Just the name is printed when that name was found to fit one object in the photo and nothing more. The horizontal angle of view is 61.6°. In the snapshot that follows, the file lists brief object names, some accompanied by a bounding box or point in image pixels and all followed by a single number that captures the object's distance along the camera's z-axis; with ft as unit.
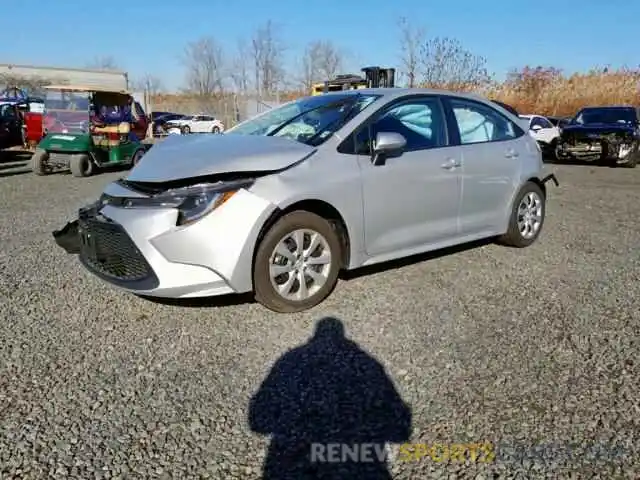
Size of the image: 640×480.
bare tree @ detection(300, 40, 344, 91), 133.28
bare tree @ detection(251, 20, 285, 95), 138.21
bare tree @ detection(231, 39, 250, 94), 141.49
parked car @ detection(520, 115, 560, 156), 58.65
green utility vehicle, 39.32
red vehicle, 52.16
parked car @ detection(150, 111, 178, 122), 101.76
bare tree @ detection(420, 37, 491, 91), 89.51
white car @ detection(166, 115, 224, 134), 92.38
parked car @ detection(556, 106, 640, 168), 46.78
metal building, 109.00
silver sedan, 11.19
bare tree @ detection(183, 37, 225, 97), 146.51
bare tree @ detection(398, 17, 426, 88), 90.02
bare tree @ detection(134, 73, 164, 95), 146.39
